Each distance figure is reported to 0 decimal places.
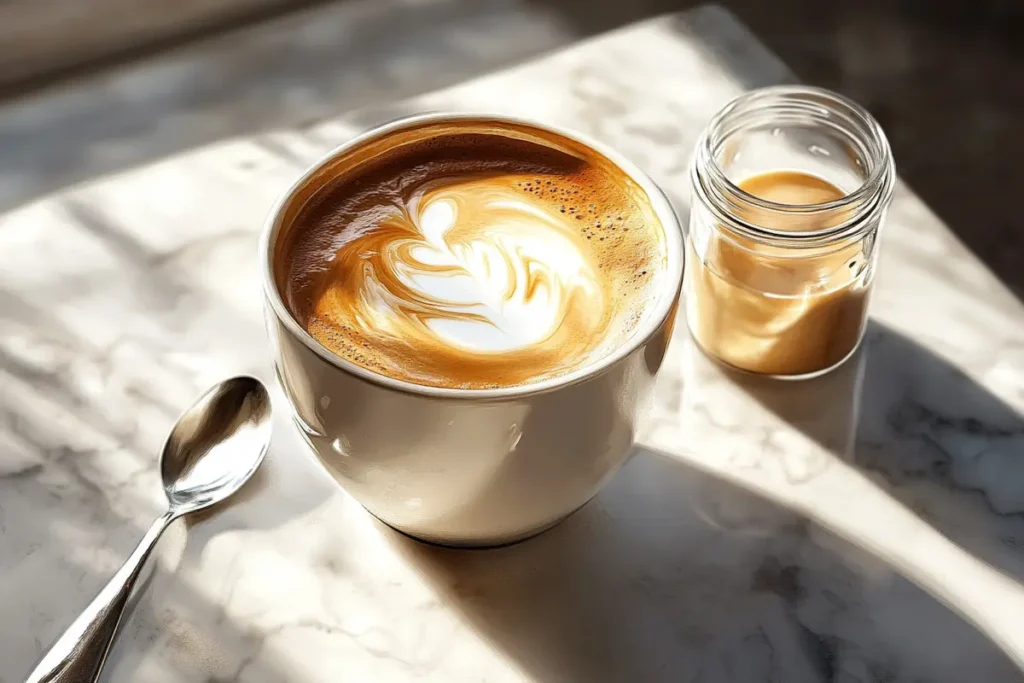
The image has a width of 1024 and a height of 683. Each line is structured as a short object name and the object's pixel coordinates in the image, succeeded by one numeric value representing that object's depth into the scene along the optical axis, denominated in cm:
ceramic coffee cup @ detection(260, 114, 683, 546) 62
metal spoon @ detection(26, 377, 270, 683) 73
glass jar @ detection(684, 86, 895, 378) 83
